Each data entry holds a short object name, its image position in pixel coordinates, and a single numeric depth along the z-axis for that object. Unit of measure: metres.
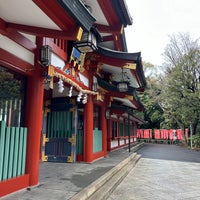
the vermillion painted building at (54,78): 2.90
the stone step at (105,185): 3.81
